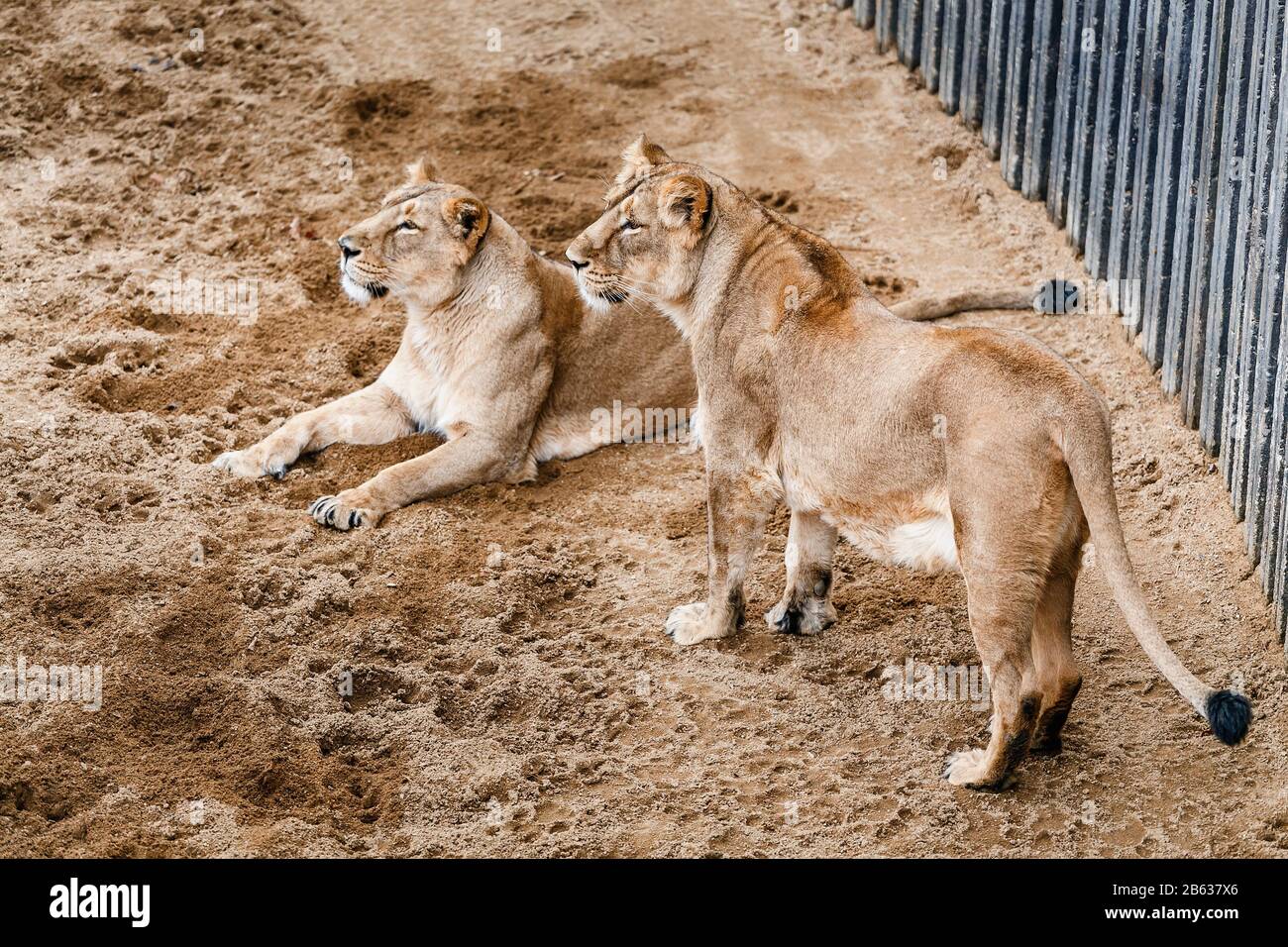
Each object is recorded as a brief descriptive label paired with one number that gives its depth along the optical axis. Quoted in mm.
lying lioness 8367
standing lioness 5766
